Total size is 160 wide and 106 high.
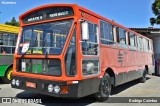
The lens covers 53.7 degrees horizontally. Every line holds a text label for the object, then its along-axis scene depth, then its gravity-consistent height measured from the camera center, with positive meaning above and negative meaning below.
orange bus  4.00 +0.01
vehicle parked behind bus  6.79 +0.24
